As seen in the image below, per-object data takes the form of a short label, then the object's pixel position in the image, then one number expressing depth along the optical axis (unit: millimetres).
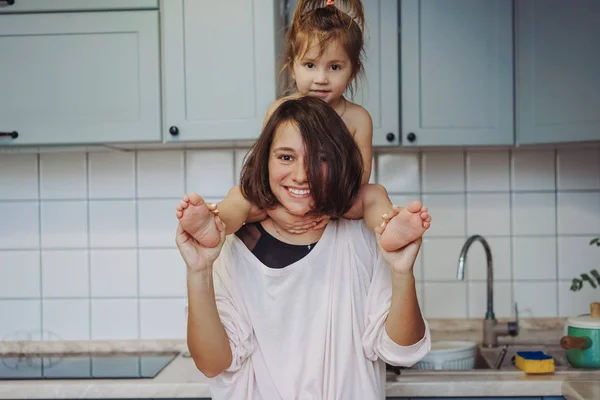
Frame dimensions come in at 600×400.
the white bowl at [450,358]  1957
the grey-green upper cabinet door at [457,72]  1950
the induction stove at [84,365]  1944
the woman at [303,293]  1172
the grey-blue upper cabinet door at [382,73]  1953
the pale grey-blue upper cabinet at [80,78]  1938
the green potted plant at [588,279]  2017
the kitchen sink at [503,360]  1891
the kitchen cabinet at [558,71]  1913
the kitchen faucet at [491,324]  2162
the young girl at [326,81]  1232
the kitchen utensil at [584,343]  1906
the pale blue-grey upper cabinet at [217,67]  1927
